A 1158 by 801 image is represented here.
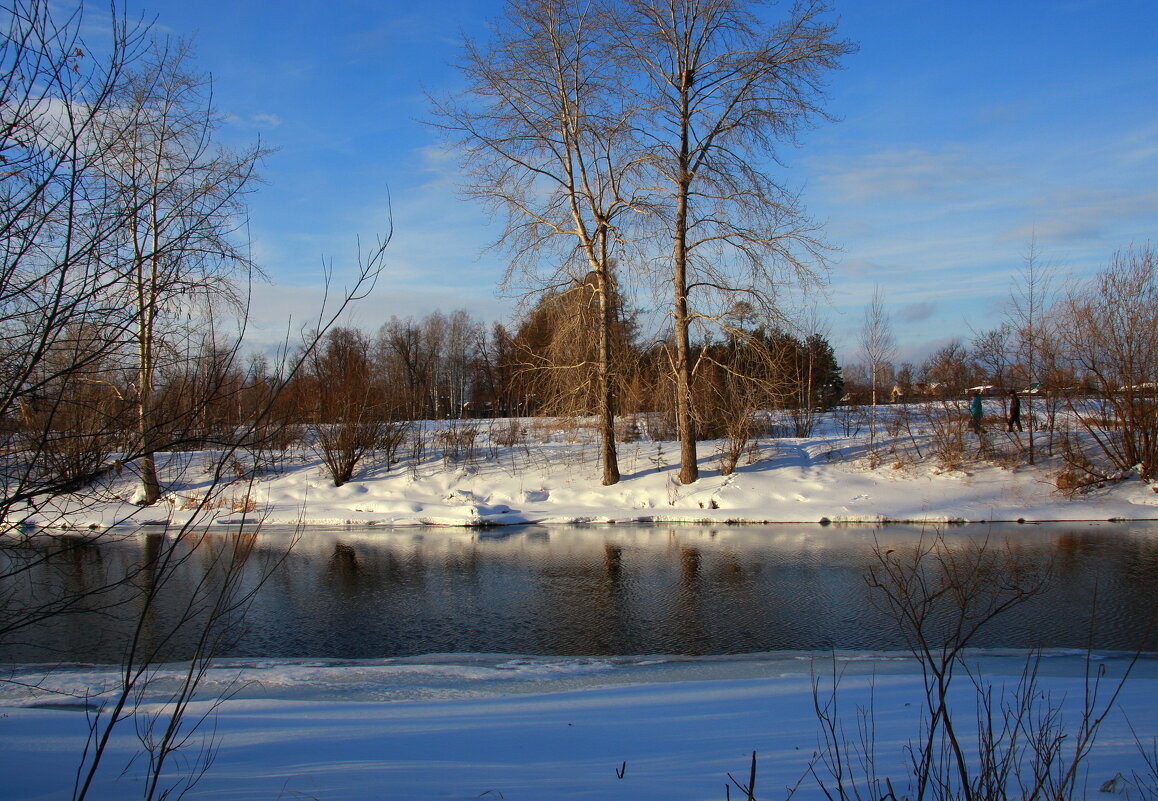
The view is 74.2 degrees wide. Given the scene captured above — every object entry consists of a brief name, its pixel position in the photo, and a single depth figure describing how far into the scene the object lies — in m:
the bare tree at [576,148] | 20.80
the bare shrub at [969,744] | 3.00
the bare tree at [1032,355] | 22.42
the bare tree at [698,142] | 20.16
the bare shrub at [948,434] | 22.83
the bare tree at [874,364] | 30.08
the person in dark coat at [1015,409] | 23.00
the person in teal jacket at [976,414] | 23.56
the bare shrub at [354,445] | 24.08
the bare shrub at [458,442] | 25.83
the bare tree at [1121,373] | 20.56
